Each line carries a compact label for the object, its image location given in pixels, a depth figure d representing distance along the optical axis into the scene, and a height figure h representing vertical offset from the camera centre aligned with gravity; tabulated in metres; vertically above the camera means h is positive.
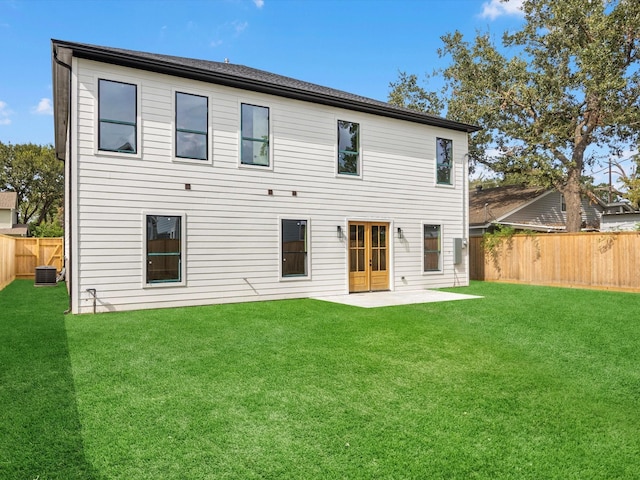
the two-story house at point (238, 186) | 7.96 +1.44
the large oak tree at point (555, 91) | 15.16 +6.36
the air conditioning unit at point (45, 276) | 12.84 -0.90
